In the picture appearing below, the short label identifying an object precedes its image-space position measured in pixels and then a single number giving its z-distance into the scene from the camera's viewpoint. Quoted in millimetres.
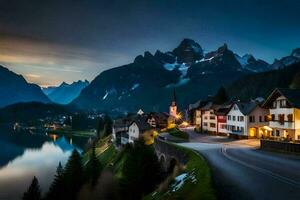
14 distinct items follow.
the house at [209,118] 63881
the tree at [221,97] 82361
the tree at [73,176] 46644
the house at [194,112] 71529
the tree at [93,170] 51950
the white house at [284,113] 37687
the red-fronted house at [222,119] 58871
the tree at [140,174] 31159
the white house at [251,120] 50531
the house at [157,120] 85893
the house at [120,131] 80904
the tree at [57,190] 46196
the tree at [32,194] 44041
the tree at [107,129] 111725
